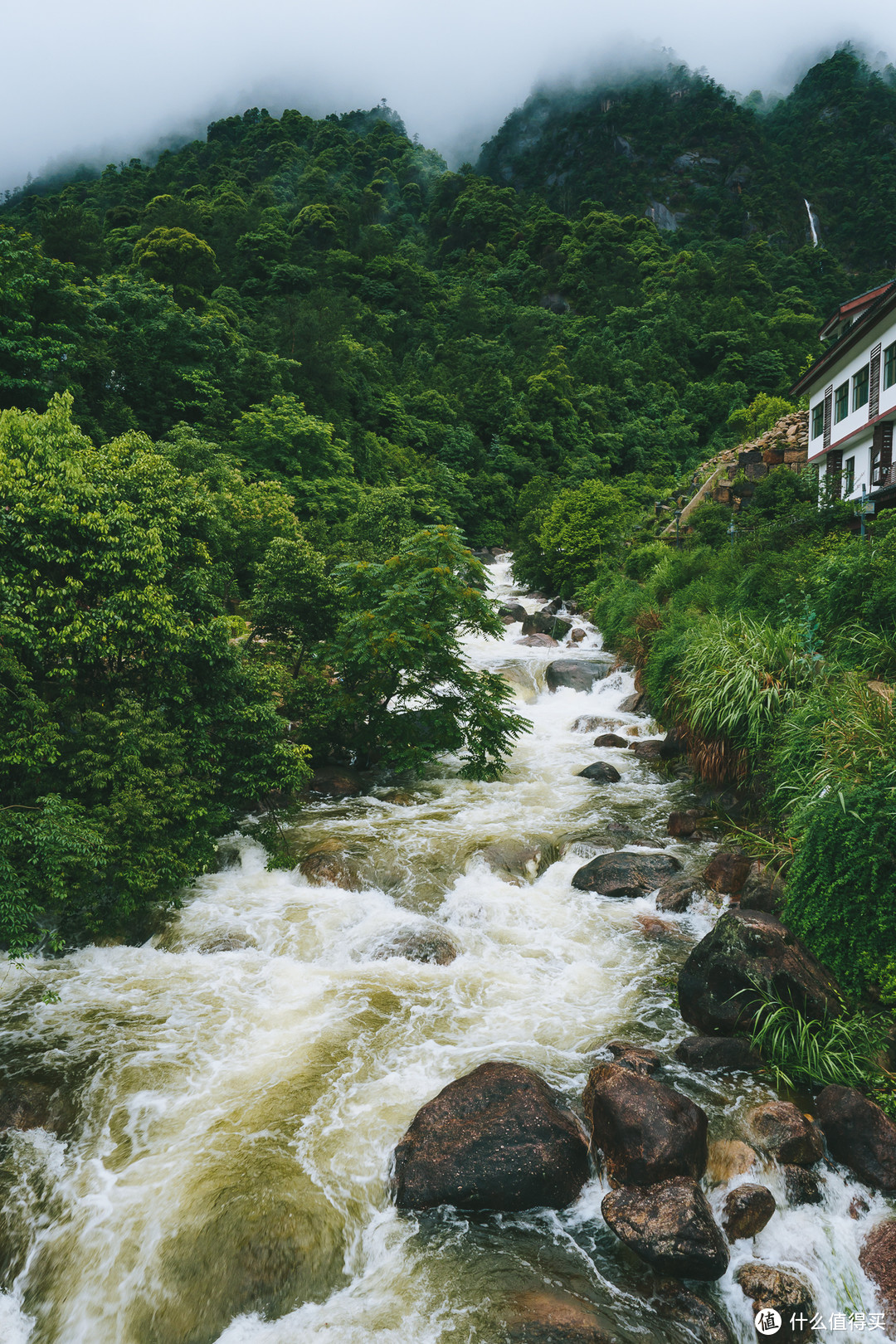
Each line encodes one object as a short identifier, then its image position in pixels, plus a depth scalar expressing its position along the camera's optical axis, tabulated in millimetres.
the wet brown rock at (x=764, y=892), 8492
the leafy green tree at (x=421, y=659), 13133
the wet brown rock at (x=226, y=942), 9328
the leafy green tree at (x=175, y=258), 42844
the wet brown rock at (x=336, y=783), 14391
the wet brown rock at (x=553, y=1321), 4613
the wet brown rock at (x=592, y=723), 18486
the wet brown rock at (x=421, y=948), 9133
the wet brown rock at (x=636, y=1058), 6734
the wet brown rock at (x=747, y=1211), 5305
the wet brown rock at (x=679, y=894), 9766
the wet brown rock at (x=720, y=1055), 6844
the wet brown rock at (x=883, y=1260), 4918
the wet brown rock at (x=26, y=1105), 6488
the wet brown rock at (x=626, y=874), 10336
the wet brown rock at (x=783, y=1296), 4816
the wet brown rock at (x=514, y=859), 11102
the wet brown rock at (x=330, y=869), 10797
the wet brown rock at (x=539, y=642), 27000
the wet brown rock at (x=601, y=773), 14859
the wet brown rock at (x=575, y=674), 21266
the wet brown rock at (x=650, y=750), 15859
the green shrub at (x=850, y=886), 6680
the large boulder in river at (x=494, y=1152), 5711
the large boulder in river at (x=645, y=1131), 5598
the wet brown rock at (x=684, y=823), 11898
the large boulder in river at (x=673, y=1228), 5043
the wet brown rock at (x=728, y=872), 9820
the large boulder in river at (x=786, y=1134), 5723
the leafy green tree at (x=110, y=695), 8086
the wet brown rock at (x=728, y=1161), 5684
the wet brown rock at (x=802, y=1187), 5511
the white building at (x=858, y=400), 23016
